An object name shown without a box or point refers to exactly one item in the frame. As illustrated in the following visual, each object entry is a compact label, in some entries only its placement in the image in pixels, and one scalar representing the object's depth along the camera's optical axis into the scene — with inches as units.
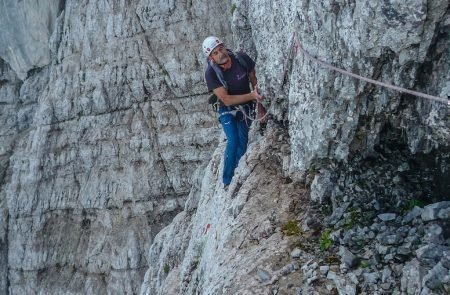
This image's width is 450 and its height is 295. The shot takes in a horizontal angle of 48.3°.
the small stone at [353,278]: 214.1
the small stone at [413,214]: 226.2
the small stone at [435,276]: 192.9
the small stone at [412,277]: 197.8
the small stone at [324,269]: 224.7
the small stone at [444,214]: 215.5
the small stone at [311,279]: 223.3
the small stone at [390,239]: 219.6
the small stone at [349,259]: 222.4
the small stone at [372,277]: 210.7
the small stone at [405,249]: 213.0
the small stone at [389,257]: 215.2
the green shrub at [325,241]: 239.5
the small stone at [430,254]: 202.2
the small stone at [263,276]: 238.4
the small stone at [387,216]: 233.6
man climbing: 359.6
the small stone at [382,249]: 218.5
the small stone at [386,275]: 209.2
